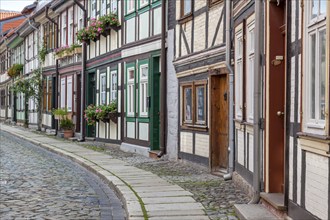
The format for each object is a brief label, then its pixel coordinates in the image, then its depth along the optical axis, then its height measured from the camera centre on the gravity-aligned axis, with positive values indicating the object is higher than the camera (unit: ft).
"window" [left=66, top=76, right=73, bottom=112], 86.22 +1.70
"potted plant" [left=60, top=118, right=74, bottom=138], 82.94 -2.72
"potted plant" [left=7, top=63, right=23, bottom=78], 129.49 +7.43
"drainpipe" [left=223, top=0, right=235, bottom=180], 35.12 +0.64
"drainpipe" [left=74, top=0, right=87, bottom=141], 76.84 +2.94
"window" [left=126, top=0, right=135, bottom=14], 59.69 +9.53
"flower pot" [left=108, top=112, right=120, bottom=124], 66.02 -1.12
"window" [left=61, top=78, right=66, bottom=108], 90.22 +1.93
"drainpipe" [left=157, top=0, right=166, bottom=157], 50.34 +1.07
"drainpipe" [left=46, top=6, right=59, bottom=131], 92.73 +3.68
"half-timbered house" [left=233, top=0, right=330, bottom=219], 17.65 -0.03
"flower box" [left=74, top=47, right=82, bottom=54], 80.02 +7.06
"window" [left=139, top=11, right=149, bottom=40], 55.72 +7.20
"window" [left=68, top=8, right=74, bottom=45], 85.81 +10.57
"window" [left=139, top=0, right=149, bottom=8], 56.04 +9.24
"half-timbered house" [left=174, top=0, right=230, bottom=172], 38.78 +1.48
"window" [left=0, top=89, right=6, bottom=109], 167.24 +1.97
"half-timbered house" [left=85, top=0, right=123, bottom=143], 65.21 +3.93
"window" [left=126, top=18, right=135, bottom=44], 59.31 +7.16
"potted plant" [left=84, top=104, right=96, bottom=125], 68.74 -1.05
